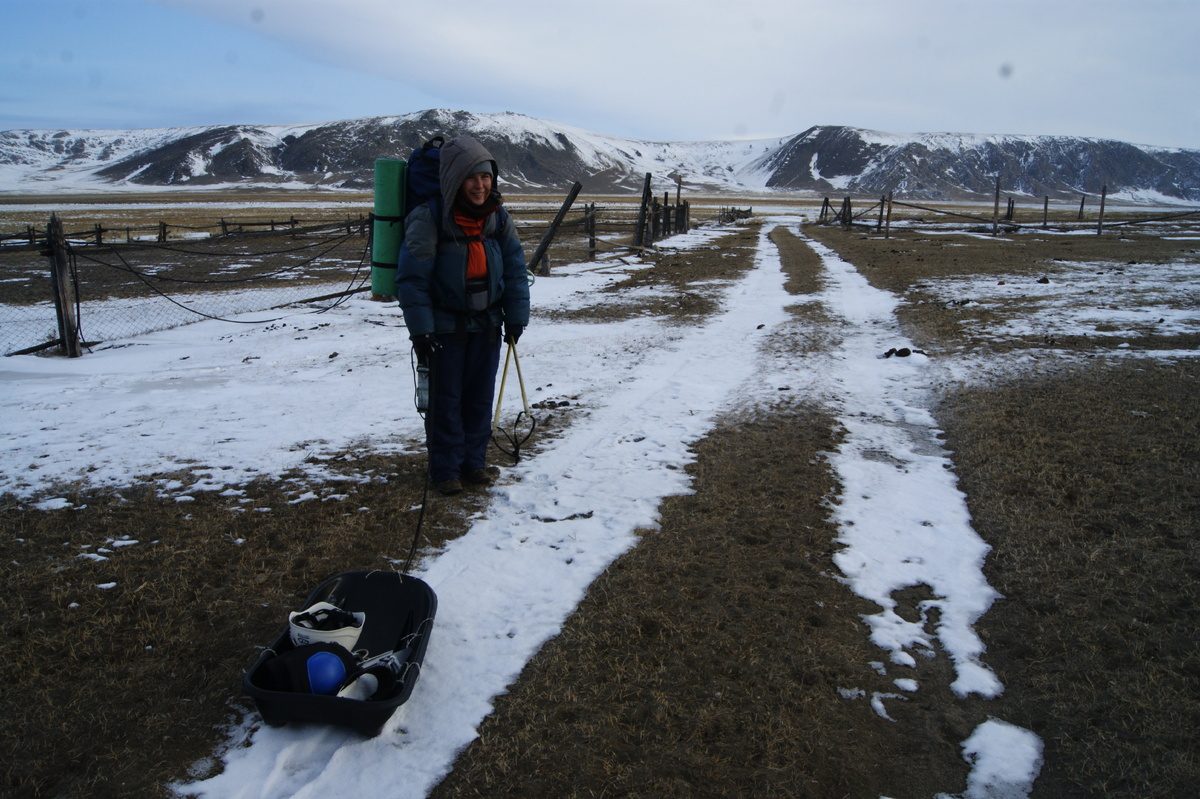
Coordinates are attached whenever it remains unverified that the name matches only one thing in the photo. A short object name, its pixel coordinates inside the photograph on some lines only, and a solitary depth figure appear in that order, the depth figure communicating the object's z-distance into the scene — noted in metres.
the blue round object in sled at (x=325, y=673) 2.44
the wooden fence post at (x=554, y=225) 12.44
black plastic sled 2.35
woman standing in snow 4.02
